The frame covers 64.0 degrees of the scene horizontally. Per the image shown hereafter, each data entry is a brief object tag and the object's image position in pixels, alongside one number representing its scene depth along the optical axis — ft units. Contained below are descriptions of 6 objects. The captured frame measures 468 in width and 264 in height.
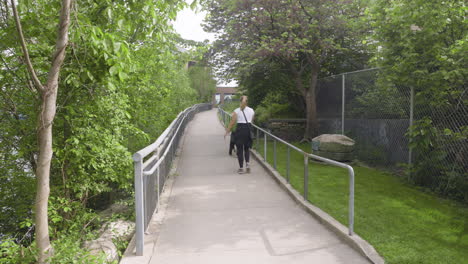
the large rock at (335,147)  30.83
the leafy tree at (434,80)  20.38
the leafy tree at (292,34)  37.29
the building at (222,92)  247.35
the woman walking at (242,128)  27.30
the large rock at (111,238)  14.52
